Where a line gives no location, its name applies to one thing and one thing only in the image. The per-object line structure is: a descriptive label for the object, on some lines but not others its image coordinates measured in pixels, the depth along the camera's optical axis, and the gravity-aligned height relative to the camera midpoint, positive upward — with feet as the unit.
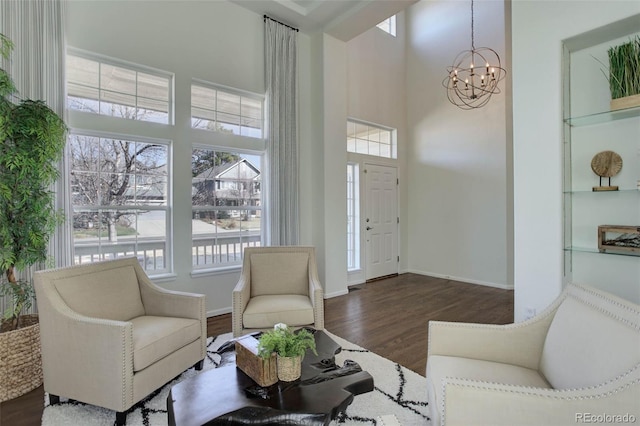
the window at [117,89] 10.28 +4.29
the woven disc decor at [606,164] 7.29 +1.07
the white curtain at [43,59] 8.85 +4.44
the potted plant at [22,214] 7.25 +0.00
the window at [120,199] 10.37 +0.51
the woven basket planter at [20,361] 7.07 -3.37
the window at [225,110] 12.73 +4.31
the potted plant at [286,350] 5.10 -2.20
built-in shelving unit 7.14 +1.07
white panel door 18.69 -0.55
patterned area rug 6.26 -4.06
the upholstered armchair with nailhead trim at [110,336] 6.07 -2.58
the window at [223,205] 12.74 +0.31
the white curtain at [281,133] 14.03 +3.55
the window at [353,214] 18.26 -0.13
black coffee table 4.41 -2.76
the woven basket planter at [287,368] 5.19 -2.53
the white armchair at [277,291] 8.74 -2.46
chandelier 16.72 +7.41
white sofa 3.66 -2.21
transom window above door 18.10 +4.30
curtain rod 14.07 +8.60
